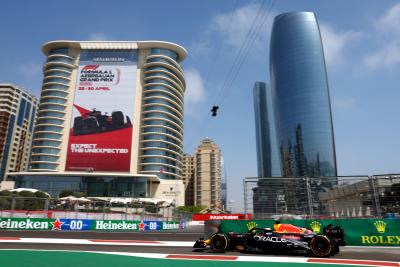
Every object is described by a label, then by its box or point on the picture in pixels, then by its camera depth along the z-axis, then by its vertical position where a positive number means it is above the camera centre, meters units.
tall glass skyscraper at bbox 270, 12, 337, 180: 143.38 +51.76
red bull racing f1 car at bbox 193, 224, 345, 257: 11.01 -1.00
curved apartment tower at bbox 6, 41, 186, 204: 92.50 +27.80
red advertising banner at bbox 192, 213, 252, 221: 47.94 -0.41
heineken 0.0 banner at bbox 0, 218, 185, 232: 24.44 -0.90
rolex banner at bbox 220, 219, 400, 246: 13.69 -0.71
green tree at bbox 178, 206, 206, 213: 107.38 +1.57
